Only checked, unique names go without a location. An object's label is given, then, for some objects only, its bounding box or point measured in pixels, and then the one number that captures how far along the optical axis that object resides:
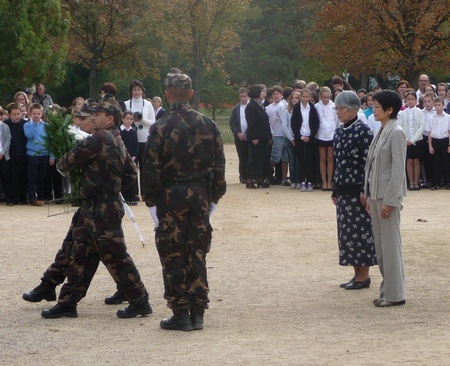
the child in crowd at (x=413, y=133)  20.34
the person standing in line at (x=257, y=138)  20.95
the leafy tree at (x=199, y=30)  45.56
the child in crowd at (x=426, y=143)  20.59
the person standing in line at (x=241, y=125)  21.52
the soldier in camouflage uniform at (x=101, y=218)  8.93
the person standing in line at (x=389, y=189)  9.32
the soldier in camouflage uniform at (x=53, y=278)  9.49
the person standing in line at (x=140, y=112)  18.84
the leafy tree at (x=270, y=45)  56.44
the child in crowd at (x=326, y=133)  20.11
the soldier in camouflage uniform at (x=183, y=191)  8.42
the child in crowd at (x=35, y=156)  18.14
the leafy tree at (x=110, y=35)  39.19
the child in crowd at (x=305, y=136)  20.25
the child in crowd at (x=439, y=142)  20.45
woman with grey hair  10.10
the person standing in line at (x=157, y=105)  20.29
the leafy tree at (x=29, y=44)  27.81
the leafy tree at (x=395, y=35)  34.47
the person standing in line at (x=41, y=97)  23.47
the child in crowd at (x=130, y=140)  18.19
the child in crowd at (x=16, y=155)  18.23
